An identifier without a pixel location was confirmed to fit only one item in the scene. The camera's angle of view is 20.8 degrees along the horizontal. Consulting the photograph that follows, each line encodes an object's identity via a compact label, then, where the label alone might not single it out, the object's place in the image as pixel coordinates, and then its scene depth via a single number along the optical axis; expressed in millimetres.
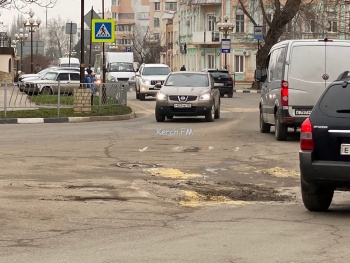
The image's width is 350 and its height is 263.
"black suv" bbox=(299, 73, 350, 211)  10133
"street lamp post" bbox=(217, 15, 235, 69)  68775
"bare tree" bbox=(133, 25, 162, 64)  113500
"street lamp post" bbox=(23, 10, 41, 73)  70500
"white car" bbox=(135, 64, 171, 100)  46375
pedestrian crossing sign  32438
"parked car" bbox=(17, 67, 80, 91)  56212
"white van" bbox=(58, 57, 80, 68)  86888
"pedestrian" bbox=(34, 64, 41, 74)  102700
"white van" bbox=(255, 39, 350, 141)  20625
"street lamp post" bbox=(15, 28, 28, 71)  86562
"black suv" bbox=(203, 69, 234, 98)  53812
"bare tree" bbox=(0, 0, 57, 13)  34062
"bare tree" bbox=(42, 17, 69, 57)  188250
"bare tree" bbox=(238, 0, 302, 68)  58094
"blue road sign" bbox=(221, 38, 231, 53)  61375
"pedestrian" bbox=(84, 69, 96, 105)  31148
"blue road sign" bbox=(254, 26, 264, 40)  58281
